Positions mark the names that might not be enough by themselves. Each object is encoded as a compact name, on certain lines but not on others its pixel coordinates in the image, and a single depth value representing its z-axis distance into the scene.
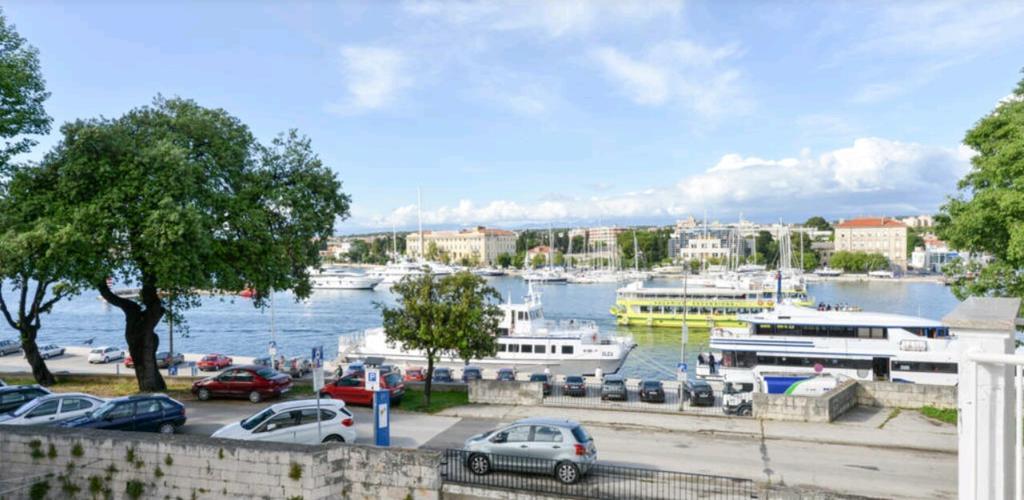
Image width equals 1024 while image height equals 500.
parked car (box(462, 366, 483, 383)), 35.20
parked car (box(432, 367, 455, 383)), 32.54
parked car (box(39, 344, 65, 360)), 43.34
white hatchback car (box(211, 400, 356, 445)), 15.99
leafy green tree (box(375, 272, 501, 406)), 23.03
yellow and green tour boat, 72.00
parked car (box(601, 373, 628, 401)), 25.67
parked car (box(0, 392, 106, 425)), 17.58
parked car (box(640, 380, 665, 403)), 25.80
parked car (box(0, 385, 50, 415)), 19.70
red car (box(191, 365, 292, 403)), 23.28
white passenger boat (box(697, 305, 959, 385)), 35.22
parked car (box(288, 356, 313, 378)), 33.81
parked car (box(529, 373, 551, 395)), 31.32
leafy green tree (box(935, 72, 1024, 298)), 18.84
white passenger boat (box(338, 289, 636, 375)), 44.78
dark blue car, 17.31
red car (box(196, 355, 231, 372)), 38.31
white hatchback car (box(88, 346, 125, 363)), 42.41
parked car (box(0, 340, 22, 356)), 45.97
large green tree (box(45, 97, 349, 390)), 21.06
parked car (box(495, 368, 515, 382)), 34.74
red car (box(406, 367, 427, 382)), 34.41
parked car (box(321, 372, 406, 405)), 22.52
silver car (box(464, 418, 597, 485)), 13.46
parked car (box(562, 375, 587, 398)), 25.31
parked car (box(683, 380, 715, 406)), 25.11
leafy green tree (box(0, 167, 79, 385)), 19.55
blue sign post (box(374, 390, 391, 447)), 16.33
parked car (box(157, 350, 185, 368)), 40.40
